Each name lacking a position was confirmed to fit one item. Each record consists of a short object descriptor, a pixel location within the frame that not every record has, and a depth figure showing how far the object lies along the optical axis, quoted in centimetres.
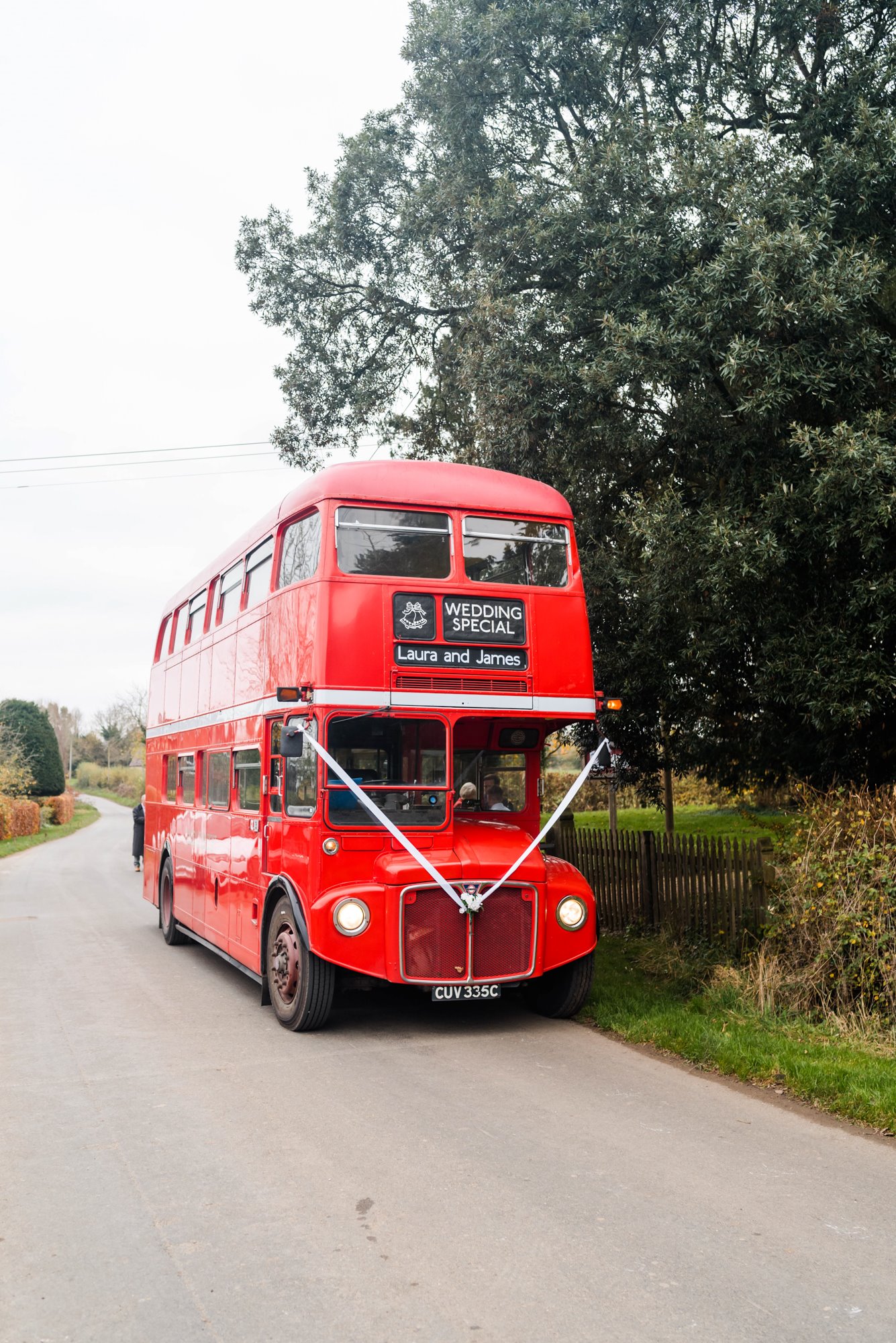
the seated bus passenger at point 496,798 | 962
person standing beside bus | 2222
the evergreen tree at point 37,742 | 5144
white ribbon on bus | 796
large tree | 925
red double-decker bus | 805
